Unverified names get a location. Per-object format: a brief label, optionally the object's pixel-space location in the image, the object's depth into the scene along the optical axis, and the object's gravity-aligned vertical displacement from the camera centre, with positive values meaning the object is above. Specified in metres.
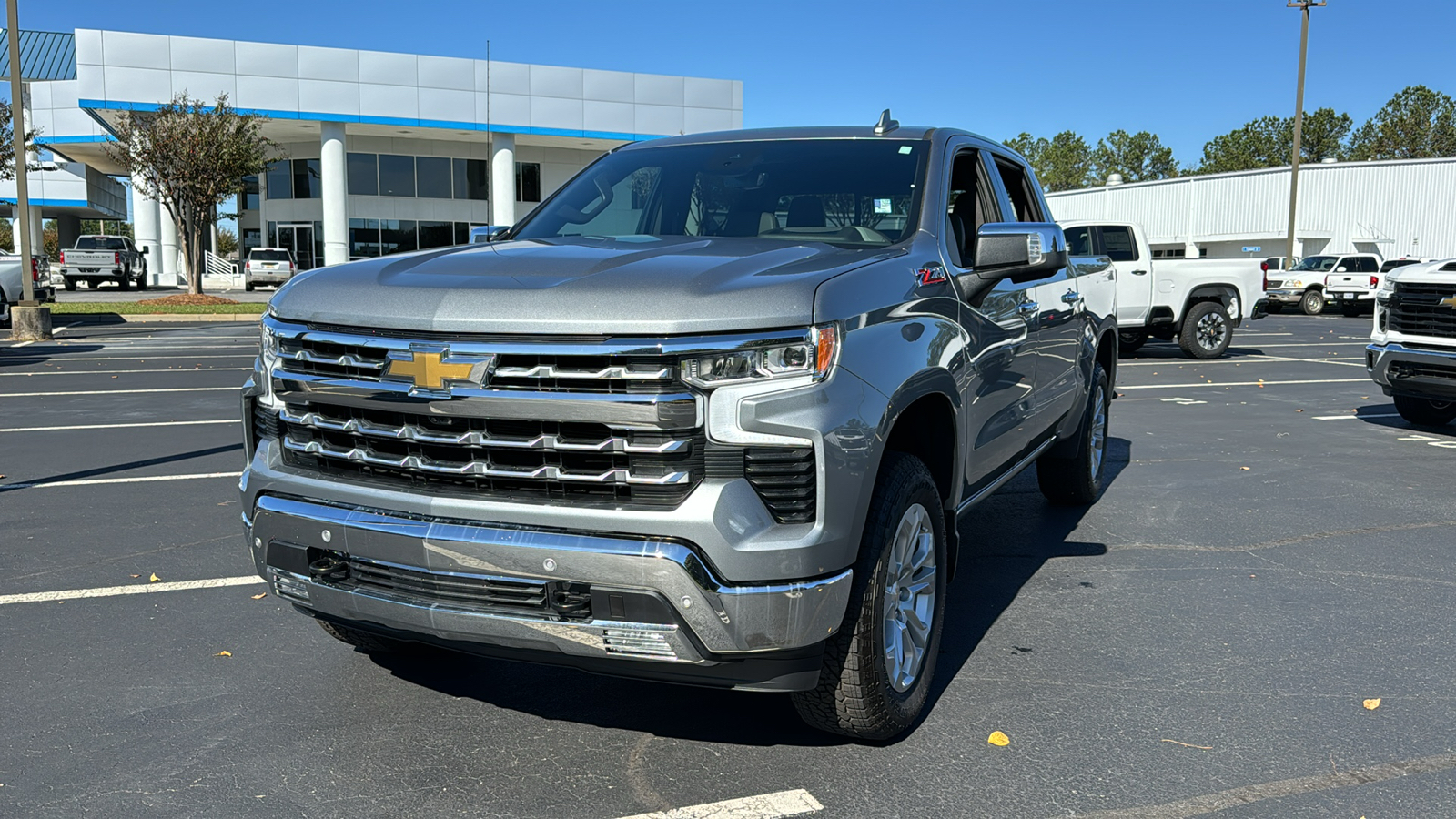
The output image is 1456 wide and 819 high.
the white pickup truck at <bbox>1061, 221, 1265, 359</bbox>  18.03 -0.31
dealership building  39.53 +5.51
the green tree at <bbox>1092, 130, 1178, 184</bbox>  120.00 +12.67
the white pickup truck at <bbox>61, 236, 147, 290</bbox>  38.38 +0.25
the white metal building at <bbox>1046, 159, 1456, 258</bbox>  46.72 +3.14
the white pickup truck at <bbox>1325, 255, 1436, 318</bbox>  31.94 -0.05
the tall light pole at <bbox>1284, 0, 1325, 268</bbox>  40.34 +4.94
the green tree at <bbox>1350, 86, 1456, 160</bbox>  84.75 +11.52
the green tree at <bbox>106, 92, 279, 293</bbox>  31.28 +3.09
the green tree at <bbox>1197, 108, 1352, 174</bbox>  94.12 +11.81
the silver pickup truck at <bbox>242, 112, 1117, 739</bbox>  2.94 -0.49
